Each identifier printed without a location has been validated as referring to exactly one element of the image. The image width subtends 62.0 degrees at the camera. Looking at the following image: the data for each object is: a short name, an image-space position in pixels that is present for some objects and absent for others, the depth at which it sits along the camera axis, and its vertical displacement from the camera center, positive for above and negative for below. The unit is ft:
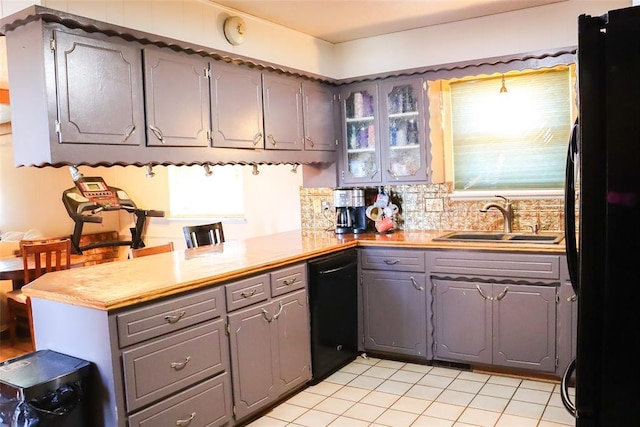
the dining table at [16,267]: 14.23 -2.01
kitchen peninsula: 7.37 -2.05
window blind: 12.39 +1.18
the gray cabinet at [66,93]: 7.86 +1.55
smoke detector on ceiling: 10.87 +3.26
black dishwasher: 11.14 -2.79
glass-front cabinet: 12.98 +1.27
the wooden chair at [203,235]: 12.88 -1.13
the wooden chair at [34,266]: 14.17 -1.95
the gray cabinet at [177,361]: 7.43 -2.58
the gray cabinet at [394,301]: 12.01 -2.75
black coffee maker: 13.78 -0.65
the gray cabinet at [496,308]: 10.68 -2.70
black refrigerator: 3.57 -0.31
